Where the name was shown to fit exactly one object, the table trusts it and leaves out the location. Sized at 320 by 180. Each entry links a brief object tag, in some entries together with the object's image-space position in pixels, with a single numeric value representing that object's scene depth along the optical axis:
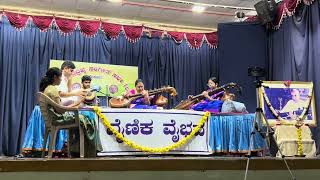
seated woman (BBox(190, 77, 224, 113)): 4.80
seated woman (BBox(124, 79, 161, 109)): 4.61
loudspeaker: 6.66
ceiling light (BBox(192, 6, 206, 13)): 7.53
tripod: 3.61
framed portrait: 5.32
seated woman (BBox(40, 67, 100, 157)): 3.42
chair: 3.33
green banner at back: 7.34
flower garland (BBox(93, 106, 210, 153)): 3.82
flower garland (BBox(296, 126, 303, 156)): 5.00
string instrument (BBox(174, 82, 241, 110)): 4.87
